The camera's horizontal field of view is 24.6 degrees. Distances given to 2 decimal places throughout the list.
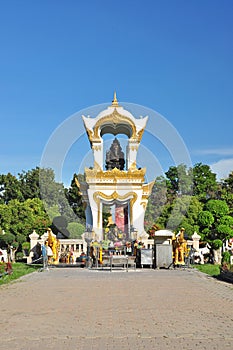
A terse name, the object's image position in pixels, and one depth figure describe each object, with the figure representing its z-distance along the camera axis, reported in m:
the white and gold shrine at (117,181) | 34.22
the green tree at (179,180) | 50.35
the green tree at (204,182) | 52.06
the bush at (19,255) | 36.66
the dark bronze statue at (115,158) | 38.75
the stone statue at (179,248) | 25.00
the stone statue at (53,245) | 27.18
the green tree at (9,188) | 60.48
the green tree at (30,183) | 60.97
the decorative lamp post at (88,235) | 31.58
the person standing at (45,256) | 24.23
